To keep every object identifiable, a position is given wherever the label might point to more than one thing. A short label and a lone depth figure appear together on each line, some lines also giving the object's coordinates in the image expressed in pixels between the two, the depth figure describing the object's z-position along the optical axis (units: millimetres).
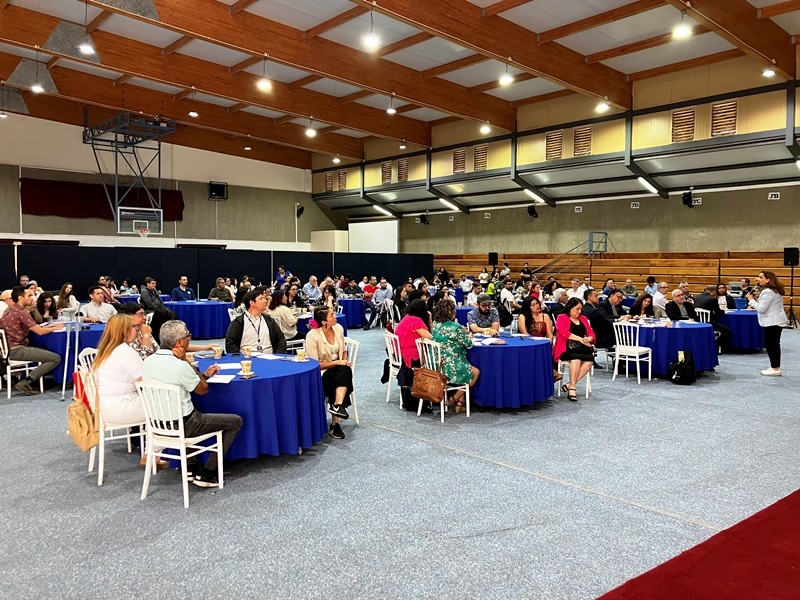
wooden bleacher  13836
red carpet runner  2365
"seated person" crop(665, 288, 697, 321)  8203
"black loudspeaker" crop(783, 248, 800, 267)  12367
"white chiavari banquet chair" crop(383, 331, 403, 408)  5617
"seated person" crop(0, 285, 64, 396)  6027
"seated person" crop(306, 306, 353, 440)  4824
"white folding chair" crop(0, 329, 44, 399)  5926
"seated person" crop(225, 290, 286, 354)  5137
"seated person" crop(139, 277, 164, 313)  10406
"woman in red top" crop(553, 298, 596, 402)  6070
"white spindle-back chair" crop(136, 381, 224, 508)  3307
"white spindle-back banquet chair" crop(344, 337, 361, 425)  4947
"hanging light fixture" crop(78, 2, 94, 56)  8828
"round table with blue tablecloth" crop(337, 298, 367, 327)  12374
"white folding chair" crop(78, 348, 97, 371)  4270
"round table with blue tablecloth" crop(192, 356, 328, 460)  3750
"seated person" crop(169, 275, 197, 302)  11867
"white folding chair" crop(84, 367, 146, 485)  3650
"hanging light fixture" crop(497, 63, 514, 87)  10977
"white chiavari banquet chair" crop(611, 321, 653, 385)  6898
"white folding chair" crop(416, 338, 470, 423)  5194
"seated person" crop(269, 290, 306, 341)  7215
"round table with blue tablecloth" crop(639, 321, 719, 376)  7062
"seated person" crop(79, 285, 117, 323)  7237
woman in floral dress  5195
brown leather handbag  5012
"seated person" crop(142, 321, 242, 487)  3406
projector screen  21625
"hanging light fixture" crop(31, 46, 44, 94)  11375
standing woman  6832
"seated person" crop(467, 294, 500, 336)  6352
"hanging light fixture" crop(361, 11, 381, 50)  8305
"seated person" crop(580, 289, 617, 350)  7508
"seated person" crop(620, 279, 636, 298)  13443
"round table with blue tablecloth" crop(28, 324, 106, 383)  6266
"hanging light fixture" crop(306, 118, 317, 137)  16591
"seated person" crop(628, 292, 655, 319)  8055
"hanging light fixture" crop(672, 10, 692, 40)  8367
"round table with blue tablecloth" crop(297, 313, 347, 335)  8881
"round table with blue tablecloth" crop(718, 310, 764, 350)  9109
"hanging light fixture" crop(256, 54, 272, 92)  11422
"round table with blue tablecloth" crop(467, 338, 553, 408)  5344
